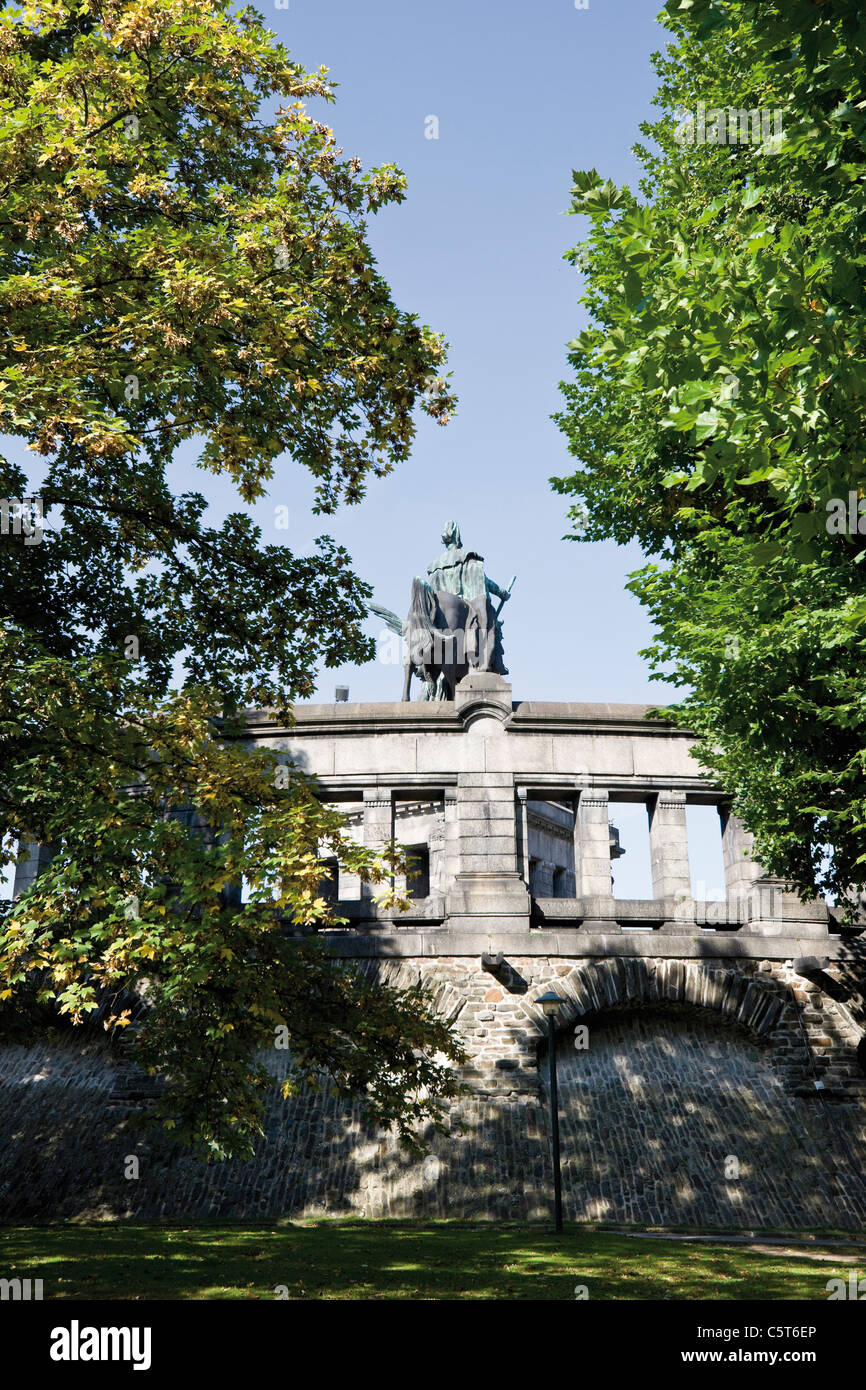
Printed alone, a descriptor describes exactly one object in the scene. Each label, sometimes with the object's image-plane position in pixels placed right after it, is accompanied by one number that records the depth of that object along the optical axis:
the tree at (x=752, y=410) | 6.03
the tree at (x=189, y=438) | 8.01
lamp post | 12.56
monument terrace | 14.71
